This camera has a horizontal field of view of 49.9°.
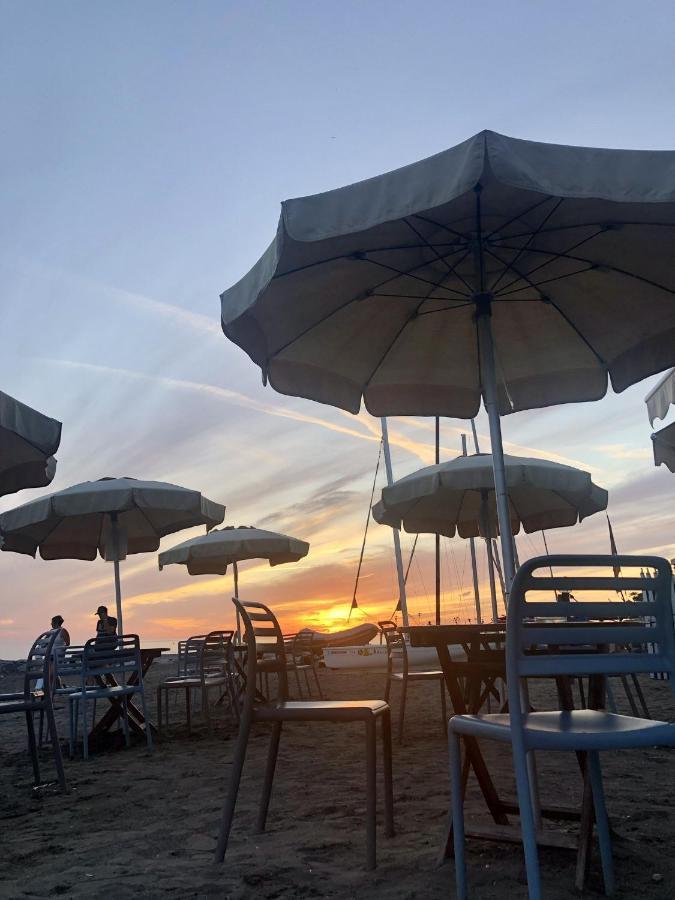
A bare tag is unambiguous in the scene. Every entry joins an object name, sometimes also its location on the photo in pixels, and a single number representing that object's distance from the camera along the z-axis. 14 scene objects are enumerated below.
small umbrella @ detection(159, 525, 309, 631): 11.36
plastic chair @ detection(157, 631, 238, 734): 6.67
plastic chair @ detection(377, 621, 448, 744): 5.75
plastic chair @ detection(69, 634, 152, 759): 5.82
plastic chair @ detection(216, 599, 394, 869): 2.71
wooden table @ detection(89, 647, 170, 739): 6.37
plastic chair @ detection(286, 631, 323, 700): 8.56
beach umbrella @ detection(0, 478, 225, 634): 7.85
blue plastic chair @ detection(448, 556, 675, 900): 1.82
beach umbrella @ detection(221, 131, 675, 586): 3.33
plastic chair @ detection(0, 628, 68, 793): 4.45
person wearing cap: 9.86
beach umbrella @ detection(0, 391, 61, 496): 5.36
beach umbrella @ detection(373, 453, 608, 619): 7.39
